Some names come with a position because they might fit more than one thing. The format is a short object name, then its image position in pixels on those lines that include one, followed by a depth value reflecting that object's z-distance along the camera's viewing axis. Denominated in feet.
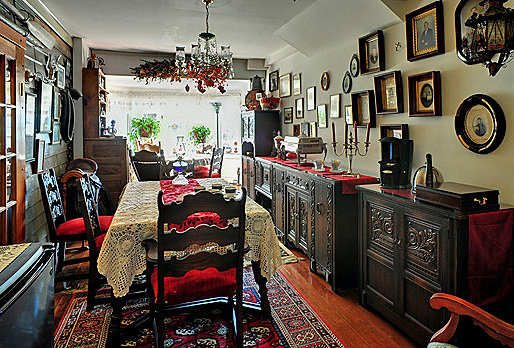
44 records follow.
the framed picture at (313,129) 15.19
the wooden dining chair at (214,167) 18.94
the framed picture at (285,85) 17.60
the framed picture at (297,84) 16.42
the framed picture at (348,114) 12.24
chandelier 11.10
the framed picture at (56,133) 13.83
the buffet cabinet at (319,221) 10.34
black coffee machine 8.82
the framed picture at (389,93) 9.95
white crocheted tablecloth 7.50
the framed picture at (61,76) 14.39
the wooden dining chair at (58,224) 10.06
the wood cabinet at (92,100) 17.20
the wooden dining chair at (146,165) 17.35
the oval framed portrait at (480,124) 7.16
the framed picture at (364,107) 11.14
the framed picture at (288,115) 17.57
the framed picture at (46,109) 12.03
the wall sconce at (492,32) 6.06
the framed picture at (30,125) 10.80
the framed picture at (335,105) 13.11
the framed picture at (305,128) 15.81
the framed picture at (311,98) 15.11
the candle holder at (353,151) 10.95
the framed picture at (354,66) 11.93
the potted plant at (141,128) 30.35
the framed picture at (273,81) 19.35
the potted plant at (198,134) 31.55
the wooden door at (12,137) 7.98
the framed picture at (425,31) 8.45
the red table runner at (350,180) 10.13
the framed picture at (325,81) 13.89
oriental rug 7.83
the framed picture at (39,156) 11.64
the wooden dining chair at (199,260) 6.55
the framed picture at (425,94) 8.61
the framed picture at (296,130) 16.83
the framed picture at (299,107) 16.42
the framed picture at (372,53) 10.61
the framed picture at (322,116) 14.21
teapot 7.52
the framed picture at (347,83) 12.38
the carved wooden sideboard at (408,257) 6.46
